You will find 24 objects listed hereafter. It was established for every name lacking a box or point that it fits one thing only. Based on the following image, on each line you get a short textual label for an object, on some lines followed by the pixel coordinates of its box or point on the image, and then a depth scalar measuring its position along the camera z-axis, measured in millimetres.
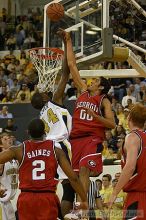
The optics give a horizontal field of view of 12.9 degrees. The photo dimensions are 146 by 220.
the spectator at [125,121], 16442
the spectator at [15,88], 21484
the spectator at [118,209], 10523
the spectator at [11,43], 26120
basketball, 10555
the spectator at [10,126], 18194
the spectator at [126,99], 17866
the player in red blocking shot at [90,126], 8953
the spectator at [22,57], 24131
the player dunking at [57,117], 9156
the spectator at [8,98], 21047
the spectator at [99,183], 12541
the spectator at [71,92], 19422
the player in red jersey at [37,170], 7312
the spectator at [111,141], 15805
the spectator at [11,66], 23678
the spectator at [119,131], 15805
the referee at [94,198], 10078
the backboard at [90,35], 11000
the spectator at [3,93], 21453
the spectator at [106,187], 12259
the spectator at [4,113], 19272
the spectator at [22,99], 20438
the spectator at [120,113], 16966
